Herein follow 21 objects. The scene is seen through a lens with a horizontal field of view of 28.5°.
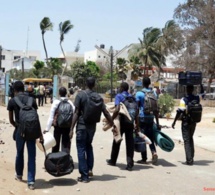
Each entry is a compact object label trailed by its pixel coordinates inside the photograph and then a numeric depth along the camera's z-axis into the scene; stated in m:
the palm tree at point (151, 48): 60.03
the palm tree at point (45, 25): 53.19
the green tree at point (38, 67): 68.19
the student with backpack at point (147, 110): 8.25
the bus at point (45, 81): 51.55
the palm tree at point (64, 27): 55.22
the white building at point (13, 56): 95.88
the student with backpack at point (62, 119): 7.32
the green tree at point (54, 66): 65.37
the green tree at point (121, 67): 67.94
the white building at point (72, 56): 98.93
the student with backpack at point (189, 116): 8.38
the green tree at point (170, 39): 50.16
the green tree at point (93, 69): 66.88
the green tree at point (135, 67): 65.12
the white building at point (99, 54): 92.09
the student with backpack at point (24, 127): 6.25
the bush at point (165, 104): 19.81
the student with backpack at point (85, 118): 6.70
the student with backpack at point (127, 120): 7.78
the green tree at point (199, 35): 44.49
